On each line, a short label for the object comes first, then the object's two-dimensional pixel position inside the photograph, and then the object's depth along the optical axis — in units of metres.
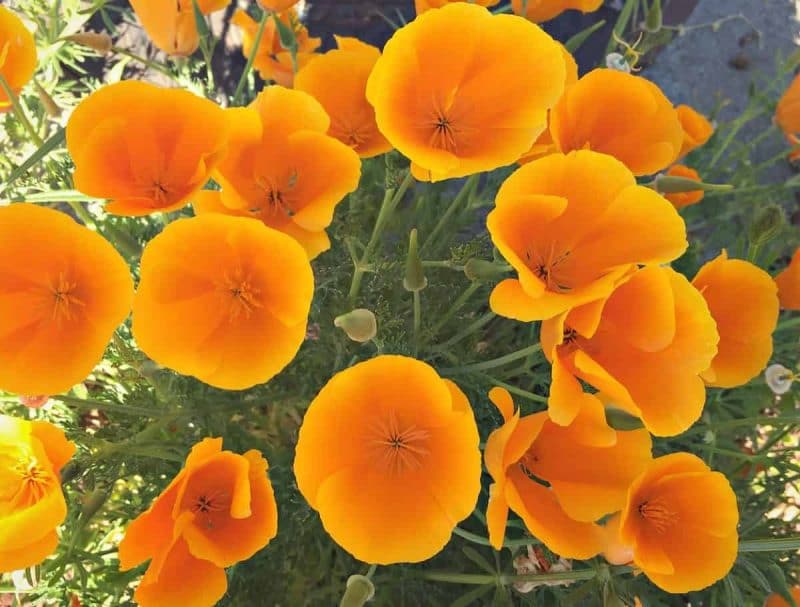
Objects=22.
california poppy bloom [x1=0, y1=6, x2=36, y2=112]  0.22
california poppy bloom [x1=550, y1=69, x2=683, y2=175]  0.22
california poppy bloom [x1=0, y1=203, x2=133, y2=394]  0.18
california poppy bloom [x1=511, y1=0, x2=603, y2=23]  0.26
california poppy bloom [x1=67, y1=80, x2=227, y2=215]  0.18
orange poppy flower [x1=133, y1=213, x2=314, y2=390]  0.18
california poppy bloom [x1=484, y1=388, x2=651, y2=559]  0.18
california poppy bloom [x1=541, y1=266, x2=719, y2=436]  0.17
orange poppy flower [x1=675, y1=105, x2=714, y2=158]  0.31
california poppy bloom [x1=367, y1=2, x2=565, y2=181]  0.18
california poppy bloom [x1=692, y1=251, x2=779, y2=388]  0.24
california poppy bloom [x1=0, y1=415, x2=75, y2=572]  0.18
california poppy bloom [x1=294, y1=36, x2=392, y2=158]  0.22
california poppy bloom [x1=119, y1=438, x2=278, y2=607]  0.19
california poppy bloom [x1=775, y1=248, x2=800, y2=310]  0.27
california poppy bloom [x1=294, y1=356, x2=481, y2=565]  0.18
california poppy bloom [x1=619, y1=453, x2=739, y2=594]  0.20
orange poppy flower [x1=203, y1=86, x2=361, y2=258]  0.19
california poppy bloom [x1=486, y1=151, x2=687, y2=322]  0.17
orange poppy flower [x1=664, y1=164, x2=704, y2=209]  0.28
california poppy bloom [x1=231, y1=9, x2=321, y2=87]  0.31
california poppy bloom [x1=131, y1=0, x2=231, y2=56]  0.26
